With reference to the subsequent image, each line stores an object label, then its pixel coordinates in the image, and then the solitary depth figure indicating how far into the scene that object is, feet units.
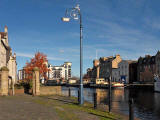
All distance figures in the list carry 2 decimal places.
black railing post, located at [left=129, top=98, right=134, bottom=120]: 32.63
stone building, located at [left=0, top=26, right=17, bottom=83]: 123.12
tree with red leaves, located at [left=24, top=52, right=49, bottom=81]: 177.99
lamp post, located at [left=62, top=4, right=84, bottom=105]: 52.59
